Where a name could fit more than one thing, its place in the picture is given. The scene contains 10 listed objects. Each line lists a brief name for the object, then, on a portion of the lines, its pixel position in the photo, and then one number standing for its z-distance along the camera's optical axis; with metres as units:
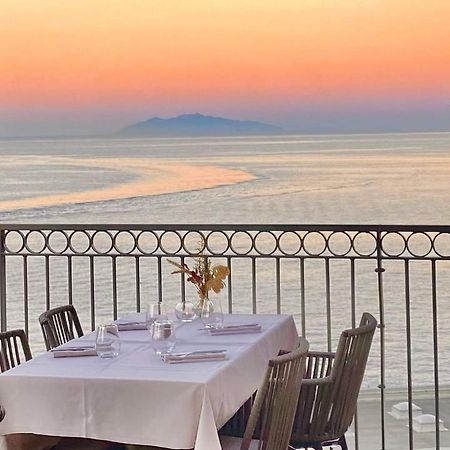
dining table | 3.58
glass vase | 4.68
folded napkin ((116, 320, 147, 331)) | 4.66
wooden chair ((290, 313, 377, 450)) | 4.28
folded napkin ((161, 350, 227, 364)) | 3.91
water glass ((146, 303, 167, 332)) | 4.50
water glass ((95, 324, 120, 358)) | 4.05
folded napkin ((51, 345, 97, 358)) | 4.08
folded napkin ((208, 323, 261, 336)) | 4.54
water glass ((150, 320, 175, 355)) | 4.10
